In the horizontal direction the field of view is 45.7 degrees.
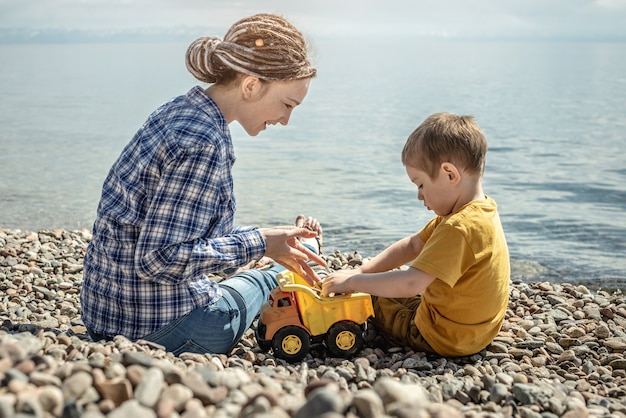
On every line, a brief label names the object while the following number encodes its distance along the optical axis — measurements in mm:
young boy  4023
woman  3787
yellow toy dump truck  4215
